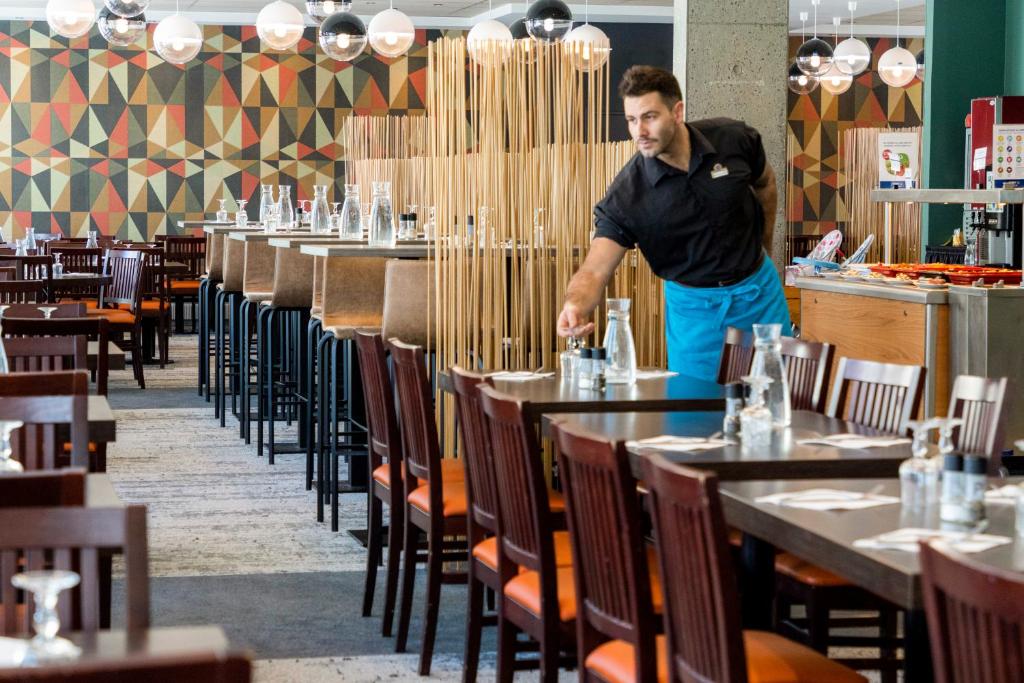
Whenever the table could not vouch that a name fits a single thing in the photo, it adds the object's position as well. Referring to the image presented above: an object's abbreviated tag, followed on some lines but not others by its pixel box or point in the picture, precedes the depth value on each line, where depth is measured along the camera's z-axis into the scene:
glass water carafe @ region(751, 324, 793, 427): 3.47
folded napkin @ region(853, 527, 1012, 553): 2.34
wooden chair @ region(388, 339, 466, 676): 4.23
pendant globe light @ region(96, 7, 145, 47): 10.28
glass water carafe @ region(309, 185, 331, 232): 8.59
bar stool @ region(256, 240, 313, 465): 7.77
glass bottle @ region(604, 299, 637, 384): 4.50
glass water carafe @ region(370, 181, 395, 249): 6.68
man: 5.16
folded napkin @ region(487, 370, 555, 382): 4.68
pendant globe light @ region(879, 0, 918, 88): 13.66
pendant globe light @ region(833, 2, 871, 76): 13.55
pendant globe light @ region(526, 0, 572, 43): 10.98
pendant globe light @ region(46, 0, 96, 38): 10.34
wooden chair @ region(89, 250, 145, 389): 10.88
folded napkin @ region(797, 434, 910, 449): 3.40
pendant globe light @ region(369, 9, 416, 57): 10.90
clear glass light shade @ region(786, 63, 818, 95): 14.40
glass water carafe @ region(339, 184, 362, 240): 7.76
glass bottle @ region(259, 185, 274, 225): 10.63
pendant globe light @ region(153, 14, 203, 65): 11.12
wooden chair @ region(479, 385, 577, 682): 3.23
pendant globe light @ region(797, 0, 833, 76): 13.58
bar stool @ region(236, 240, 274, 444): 8.50
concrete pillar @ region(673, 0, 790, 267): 6.45
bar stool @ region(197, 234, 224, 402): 10.07
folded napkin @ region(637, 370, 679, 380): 4.77
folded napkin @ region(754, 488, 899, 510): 2.69
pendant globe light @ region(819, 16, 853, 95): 14.30
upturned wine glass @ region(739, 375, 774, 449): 3.41
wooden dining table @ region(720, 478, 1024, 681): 2.21
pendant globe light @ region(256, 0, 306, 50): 10.52
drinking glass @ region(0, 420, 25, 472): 2.88
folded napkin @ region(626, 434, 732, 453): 3.32
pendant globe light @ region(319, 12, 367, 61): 10.62
